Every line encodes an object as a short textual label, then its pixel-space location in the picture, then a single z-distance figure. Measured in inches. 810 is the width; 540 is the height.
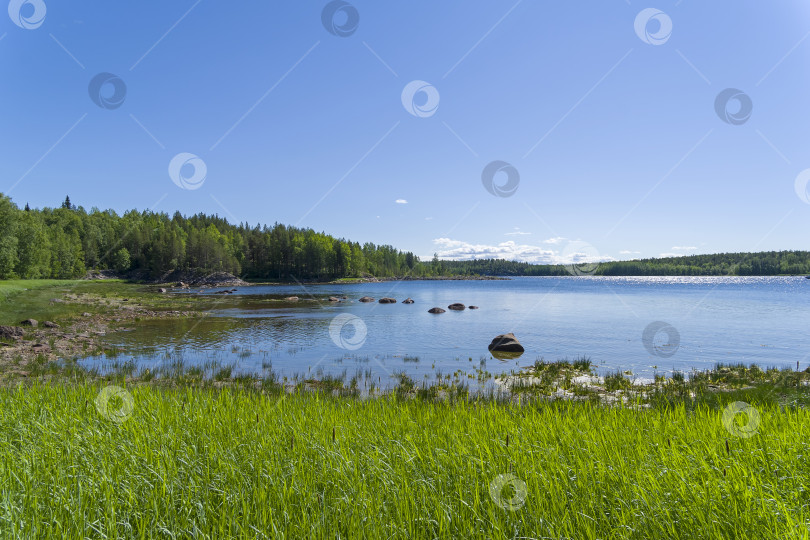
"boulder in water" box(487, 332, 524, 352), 1079.6
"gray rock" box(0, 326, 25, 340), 1007.6
